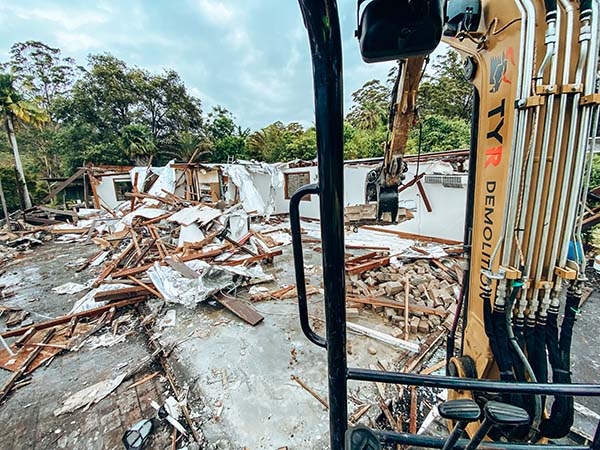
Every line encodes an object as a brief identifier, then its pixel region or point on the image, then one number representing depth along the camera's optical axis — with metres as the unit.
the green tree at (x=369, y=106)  15.02
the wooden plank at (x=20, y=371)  2.56
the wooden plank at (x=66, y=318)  3.47
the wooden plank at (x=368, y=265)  4.65
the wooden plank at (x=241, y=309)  3.54
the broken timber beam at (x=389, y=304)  3.48
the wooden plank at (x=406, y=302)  3.23
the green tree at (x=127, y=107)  17.92
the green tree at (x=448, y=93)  14.02
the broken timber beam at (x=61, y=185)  11.51
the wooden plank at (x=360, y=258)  5.08
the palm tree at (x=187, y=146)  18.01
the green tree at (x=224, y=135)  18.05
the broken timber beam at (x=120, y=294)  3.95
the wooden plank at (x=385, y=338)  2.94
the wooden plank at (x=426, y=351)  2.67
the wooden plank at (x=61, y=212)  10.91
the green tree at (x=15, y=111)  12.35
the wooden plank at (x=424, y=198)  6.89
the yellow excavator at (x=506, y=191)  0.68
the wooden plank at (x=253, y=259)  5.17
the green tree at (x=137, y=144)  16.78
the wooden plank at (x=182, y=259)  4.69
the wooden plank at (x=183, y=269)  4.31
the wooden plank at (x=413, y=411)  2.01
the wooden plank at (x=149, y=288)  4.13
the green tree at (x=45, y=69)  18.81
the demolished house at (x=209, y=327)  2.17
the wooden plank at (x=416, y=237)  6.73
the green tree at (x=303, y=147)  14.48
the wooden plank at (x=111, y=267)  4.64
